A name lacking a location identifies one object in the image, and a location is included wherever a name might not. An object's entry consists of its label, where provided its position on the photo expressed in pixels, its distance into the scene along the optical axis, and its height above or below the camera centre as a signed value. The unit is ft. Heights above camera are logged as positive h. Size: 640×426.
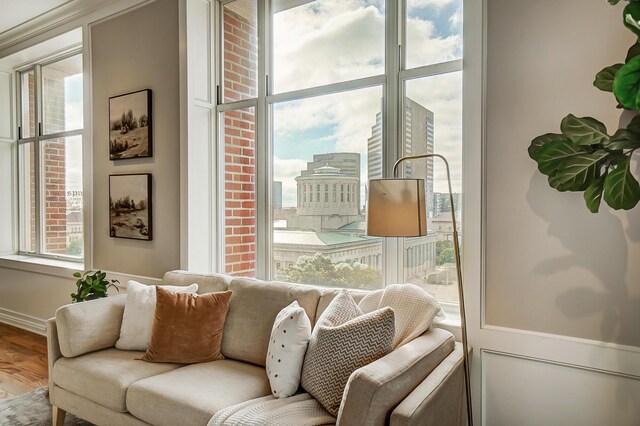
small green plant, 9.96 -1.85
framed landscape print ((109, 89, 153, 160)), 11.09 +2.13
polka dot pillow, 6.22 -2.11
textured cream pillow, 5.63 -1.88
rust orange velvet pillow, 7.55 -2.12
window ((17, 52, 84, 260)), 14.57 +1.76
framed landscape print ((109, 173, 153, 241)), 11.10 +0.04
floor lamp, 5.71 -0.04
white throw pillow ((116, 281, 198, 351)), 8.13 -2.06
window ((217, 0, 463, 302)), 7.78 +1.80
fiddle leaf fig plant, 4.44 +0.55
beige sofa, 4.86 -2.40
